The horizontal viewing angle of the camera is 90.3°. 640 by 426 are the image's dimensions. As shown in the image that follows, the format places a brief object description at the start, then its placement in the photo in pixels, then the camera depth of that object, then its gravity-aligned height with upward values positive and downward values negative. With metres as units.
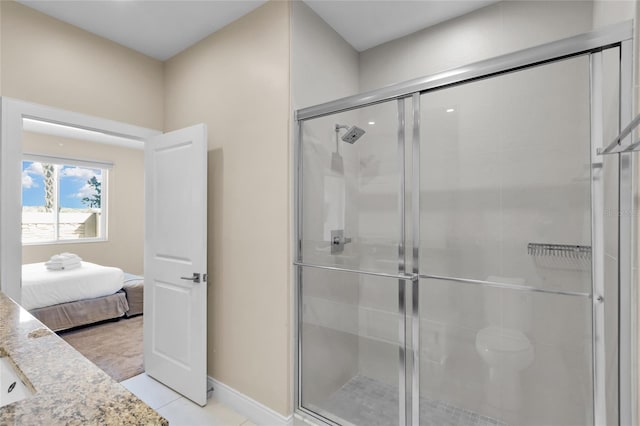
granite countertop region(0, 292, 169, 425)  0.65 -0.42
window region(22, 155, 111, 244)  4.98 +0.22
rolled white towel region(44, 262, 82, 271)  3.95 -0.67
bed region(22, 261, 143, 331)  3.42 -0.95
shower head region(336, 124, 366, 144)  1.85 +0.46
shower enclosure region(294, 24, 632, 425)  1.21 -0.17
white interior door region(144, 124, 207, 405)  2.21 -0.36
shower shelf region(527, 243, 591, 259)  1.27 -0.16
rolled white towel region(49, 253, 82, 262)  4.06 -0.58
